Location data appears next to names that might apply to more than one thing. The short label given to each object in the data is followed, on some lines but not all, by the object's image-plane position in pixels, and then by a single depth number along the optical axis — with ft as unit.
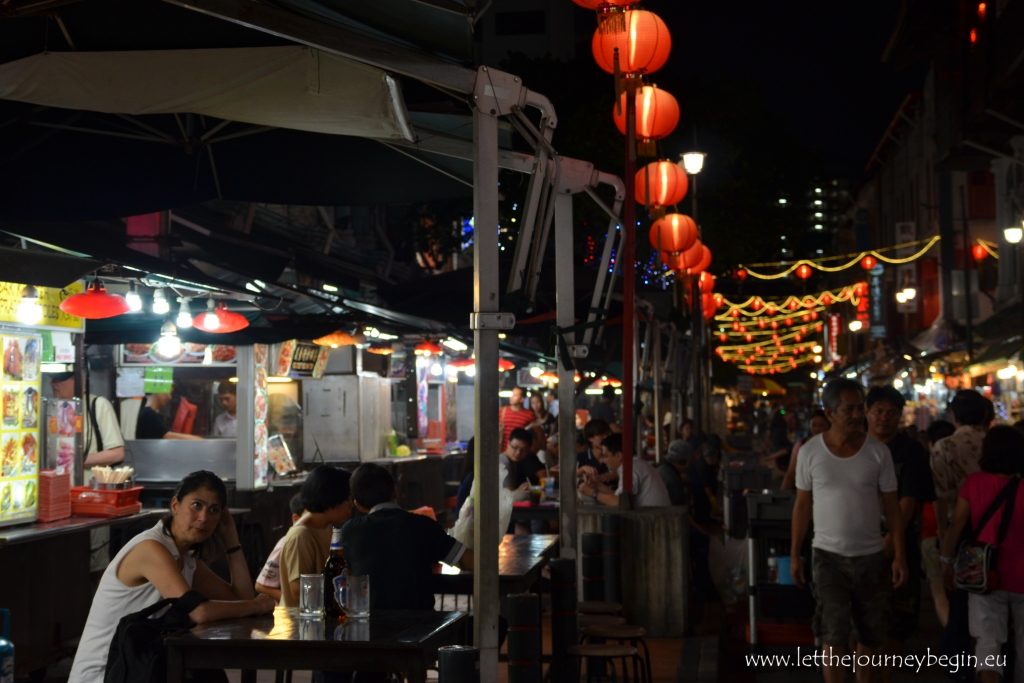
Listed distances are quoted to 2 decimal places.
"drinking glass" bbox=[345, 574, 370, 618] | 19.67
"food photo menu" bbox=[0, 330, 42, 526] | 35.09
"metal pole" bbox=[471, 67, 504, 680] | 18.94
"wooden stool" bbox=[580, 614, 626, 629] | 28.19
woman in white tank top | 18.76
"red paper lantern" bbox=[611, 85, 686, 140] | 45.42
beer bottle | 19.80
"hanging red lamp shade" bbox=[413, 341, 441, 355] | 71.36
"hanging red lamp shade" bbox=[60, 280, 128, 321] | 37.29
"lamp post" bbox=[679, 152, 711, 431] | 73.82
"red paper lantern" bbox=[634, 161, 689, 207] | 52.70
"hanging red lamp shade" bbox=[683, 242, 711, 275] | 64.30
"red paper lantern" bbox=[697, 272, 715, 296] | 92.79
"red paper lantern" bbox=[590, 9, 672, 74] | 40.32
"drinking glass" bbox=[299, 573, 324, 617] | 19.80
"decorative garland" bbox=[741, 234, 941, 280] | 114.01
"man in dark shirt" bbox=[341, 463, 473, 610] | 22.93
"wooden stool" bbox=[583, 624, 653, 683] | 26.84
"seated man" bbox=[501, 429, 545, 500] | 40.91
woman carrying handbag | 26.84
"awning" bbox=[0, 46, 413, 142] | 19.35
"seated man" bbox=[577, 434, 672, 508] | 39.34
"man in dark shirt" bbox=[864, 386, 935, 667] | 29.84
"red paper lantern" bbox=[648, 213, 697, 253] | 58.44
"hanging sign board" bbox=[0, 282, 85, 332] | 34.94
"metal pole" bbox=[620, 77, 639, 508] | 35.92
